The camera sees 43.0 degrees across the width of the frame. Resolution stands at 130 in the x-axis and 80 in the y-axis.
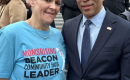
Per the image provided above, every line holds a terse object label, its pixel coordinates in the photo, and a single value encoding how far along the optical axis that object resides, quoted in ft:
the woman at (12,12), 8.93
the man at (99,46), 5.35
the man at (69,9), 12.09
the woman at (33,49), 4.93
